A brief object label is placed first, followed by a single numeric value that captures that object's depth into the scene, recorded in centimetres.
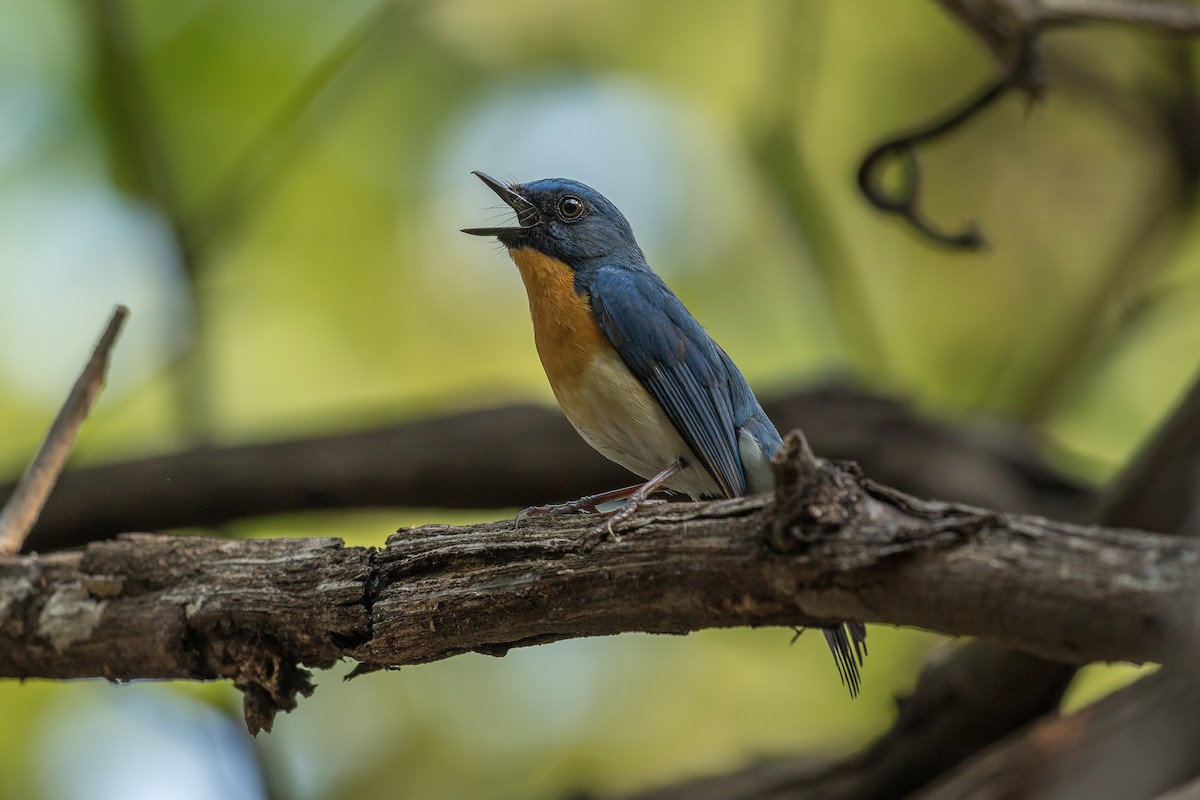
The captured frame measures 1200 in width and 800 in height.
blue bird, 816
